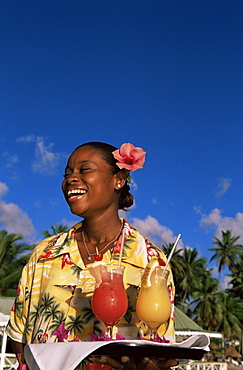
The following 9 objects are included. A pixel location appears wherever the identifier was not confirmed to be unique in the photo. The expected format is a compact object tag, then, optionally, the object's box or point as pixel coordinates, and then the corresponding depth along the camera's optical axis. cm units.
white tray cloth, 164
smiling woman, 229
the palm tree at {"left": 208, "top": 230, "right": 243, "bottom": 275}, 6619
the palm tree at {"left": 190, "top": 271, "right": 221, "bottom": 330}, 5319
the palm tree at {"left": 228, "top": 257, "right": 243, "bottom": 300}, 6088
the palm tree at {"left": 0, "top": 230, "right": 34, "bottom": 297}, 2911
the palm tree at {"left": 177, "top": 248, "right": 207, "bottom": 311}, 5550
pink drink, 194
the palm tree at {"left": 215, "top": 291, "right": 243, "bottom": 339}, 5422
